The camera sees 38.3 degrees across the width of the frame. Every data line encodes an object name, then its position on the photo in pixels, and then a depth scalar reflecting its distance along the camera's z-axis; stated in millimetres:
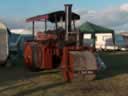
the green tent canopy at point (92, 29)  16275
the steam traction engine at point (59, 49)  6551
